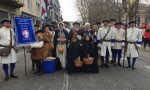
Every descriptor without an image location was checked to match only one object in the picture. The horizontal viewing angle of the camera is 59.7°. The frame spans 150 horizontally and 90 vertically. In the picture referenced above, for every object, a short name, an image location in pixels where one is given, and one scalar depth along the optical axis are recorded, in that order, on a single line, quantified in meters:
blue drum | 4.53
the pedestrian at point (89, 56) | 4.51
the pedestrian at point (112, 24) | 5.08
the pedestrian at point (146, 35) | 9.37
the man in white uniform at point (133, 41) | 4.93
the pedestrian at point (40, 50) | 4.47
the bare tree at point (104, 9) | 14.91
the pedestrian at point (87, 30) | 4.71
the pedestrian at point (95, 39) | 4.63
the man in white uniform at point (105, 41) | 5.01
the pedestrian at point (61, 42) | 4.71
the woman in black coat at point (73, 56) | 4.48
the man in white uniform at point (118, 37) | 5.09
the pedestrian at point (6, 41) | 4.12
